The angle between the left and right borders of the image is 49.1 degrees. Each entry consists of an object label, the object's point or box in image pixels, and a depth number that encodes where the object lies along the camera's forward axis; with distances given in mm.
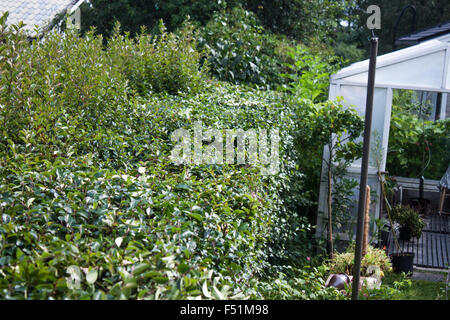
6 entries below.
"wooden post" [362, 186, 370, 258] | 5564
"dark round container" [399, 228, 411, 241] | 7602
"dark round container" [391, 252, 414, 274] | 6223
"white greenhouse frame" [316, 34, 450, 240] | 6613
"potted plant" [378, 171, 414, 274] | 6223
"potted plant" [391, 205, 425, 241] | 7555
